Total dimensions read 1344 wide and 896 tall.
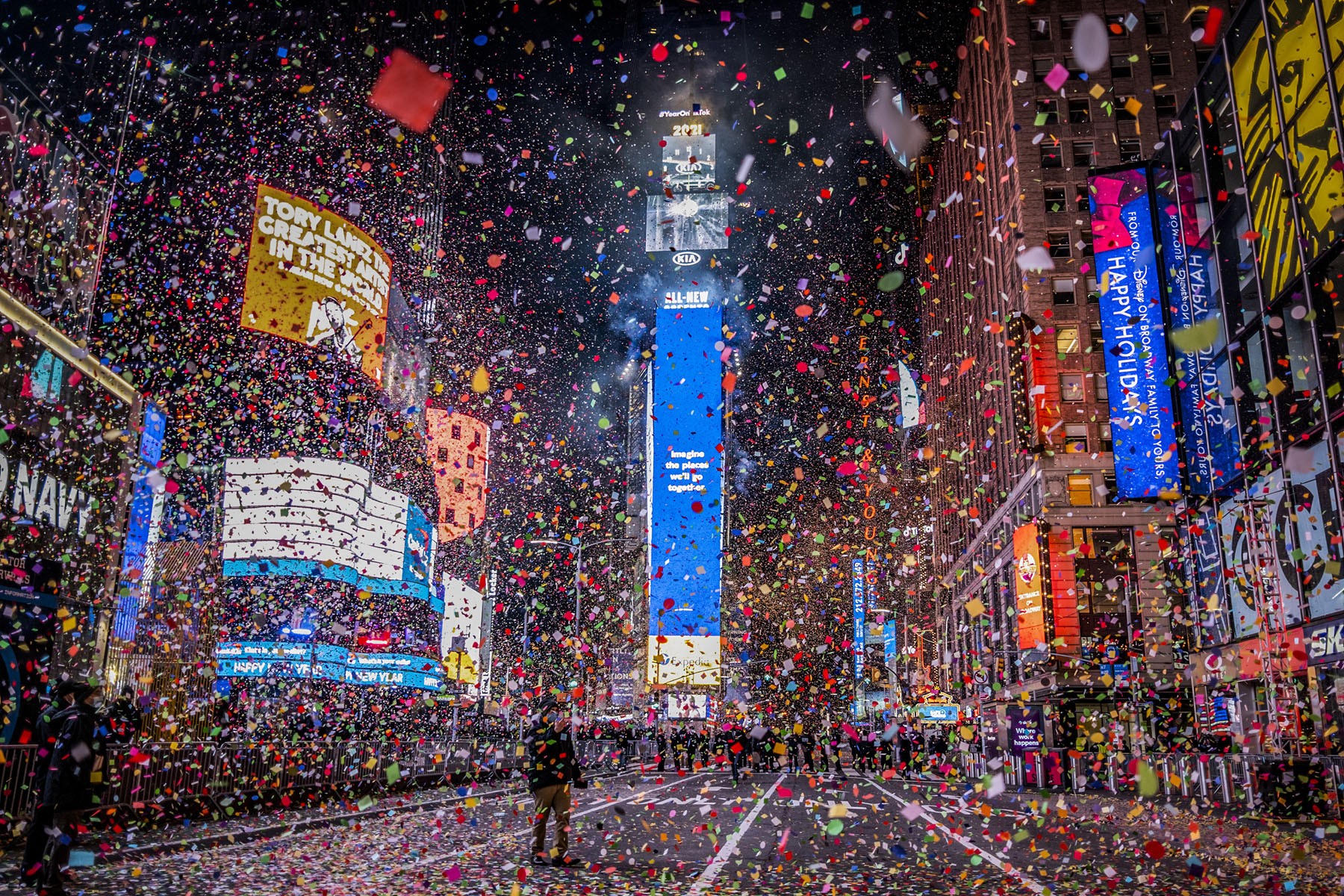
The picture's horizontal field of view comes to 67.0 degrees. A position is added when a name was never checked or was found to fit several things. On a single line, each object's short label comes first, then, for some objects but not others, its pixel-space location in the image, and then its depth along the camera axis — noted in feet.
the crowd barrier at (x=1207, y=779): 60.08
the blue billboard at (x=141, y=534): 91.66
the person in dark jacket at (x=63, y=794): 25.62
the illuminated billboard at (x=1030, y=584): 150.20
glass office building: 73.15
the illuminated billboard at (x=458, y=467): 202.39
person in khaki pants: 35.78
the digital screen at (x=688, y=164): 553.23
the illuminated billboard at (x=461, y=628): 207.21
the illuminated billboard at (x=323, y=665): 122.42
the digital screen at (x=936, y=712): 152.05
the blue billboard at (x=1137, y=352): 103.86
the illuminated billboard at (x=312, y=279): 121.19
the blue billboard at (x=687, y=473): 477.36
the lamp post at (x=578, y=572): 168.96
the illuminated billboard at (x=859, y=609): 389.80
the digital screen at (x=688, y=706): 420.36
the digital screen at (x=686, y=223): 586.86
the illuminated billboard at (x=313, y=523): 125.05
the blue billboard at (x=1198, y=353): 91.40
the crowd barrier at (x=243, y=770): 38.83
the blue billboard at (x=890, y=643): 340.39
